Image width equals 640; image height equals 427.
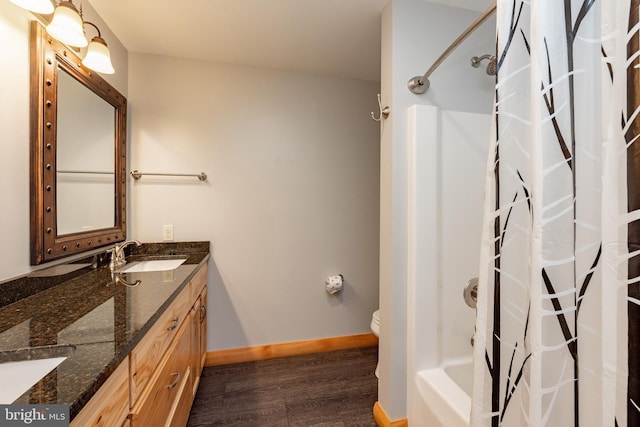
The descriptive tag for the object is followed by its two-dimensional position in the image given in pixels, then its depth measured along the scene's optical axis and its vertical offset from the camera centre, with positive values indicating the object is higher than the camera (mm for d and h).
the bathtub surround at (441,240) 1372 -145
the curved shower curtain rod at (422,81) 1252 +730
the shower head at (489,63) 1461 +877
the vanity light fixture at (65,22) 990 +788
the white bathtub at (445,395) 1062 -834
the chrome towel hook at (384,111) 1460 +586
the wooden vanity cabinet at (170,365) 835 -625
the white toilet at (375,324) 1858 -813
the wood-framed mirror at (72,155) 1130 +313
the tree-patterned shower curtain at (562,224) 457 -20
